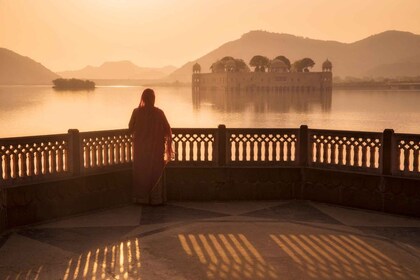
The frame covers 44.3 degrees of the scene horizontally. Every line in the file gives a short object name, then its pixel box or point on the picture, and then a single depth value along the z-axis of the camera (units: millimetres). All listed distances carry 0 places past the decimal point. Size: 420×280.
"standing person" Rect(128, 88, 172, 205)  9273
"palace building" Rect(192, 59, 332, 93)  181875
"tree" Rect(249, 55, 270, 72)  188375
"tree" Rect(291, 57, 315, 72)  192875
